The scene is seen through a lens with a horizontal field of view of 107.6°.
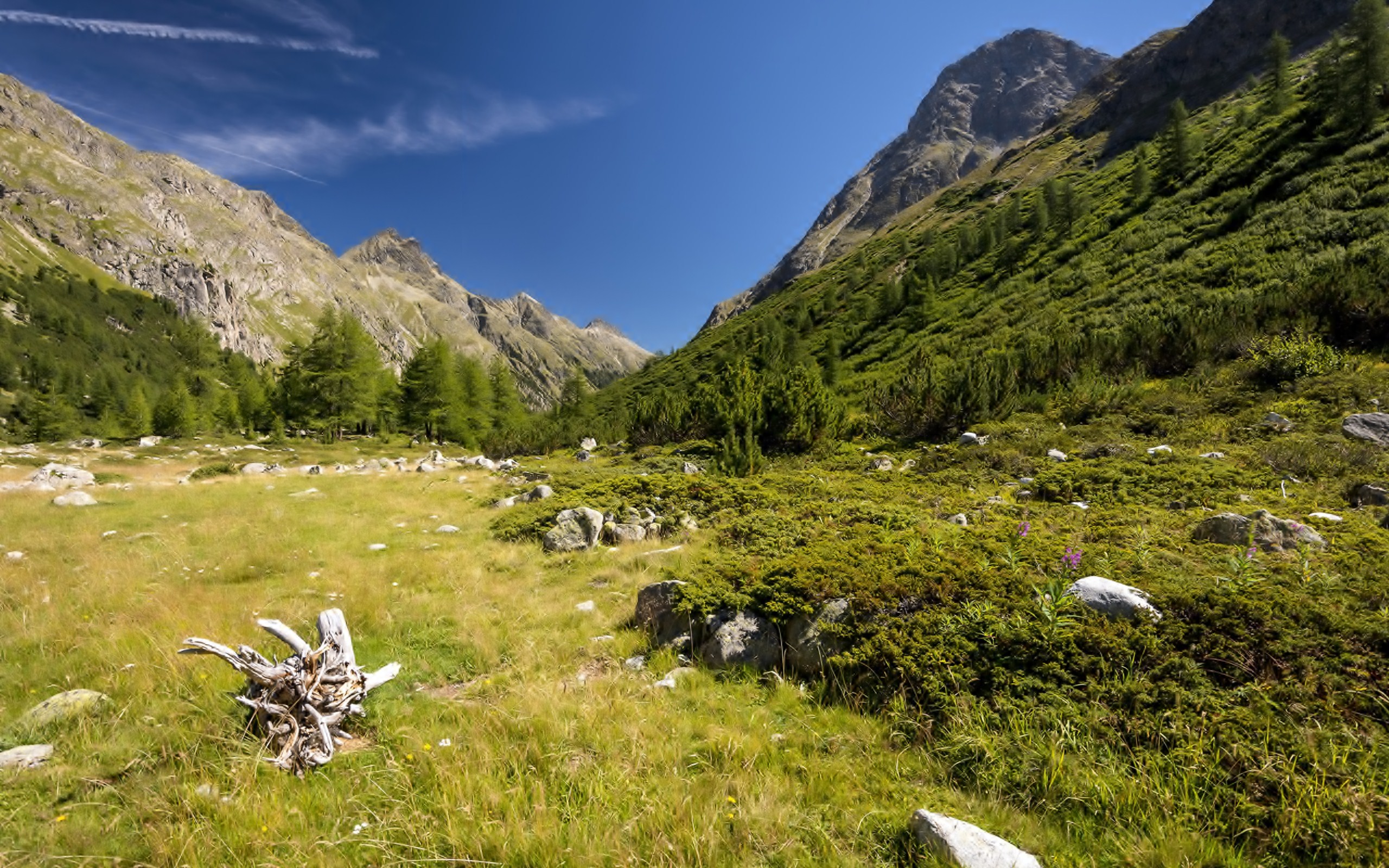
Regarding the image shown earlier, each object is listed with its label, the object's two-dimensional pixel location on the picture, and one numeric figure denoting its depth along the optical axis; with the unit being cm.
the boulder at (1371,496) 720
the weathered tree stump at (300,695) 365
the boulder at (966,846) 252
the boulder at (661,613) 567
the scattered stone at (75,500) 1365
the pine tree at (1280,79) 4575
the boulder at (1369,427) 981
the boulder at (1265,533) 532
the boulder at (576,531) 942
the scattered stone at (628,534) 986
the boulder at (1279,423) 1173
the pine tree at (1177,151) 4703
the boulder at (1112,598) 401
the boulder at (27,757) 347
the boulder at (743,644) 506
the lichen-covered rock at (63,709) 392
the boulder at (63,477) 1823
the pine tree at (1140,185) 4696
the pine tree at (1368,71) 3198
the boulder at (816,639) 475
